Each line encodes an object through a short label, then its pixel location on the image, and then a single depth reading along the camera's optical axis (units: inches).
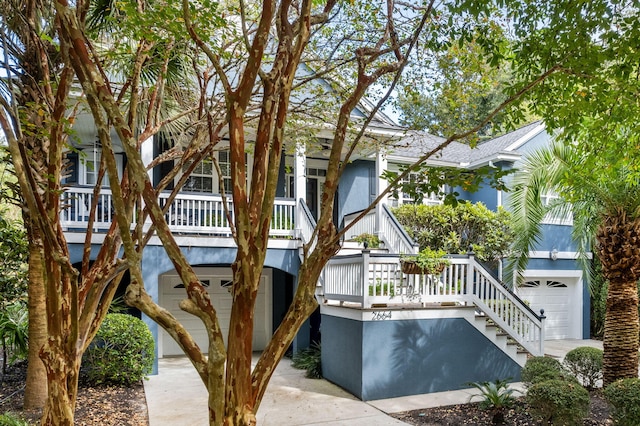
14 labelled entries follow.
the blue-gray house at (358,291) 331.9
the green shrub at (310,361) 381.1
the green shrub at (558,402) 239.3
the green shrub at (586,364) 324.8
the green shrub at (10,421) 203.8
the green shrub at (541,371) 280.7
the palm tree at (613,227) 305.1
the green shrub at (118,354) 335.3
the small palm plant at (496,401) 271.6
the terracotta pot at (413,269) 339.0
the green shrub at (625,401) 232.6
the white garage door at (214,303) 477.7
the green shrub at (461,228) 487.8
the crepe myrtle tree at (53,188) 148.6
